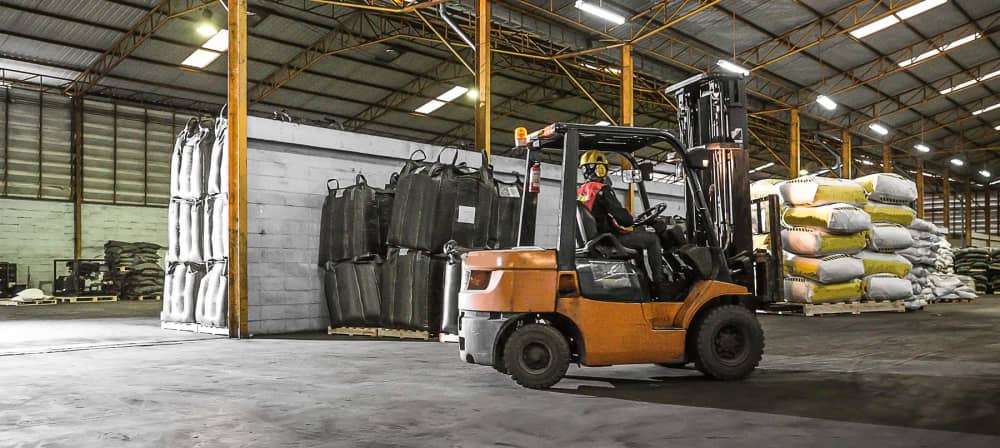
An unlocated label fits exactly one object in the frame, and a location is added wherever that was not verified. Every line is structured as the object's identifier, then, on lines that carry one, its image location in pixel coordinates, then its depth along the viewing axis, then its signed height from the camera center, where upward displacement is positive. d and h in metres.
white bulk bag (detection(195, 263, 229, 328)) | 9.59 -0.65
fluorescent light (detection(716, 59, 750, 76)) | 17.94 +4.38
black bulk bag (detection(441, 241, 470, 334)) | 8.66 -0.49
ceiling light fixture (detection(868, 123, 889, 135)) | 26.69 +4.16
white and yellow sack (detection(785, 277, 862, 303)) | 12.23 -0.74
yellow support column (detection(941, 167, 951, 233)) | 32.97 +2.29
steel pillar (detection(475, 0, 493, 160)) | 12.61 +3.03
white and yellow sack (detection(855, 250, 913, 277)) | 12.56 -0.30
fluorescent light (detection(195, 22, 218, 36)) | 18.75 +5.51
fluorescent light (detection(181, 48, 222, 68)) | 20.20 +5.16
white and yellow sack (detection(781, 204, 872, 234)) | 11.47 +0.43
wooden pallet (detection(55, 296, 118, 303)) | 18.98 -1.29
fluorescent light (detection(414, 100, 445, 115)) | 24.89 +4.67
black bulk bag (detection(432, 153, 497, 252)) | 9.06 +0.46
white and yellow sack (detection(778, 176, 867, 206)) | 11.62 +0.85
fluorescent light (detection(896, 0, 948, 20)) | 18.56 +5.90
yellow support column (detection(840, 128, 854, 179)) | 26.88 +3.47
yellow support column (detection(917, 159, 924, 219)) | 32.91 +2.82
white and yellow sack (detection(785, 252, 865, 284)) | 11.95 -0.36
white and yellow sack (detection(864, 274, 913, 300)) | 12.68 -0.71
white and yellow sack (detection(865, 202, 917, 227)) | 12.62 +0.55
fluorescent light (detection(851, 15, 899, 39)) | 19.31 +5.69
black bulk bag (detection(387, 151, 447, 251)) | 9.01 +0.47
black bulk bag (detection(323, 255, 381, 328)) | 9.50 -0.58
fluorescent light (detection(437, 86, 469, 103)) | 24.17 +4.97
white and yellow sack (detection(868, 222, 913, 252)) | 12.42 +0.14
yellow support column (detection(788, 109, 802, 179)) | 22.77 +3.21
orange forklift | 5.41 -0.35
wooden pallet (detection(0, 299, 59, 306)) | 17.89 -1.29
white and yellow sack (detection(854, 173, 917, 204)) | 12.52 +0.97
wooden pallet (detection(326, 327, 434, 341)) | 9.12 -1.06
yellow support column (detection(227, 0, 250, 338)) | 9.20 +0.48
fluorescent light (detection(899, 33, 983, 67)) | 21.10 +5.55
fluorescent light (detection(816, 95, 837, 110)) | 22.67 +4.34
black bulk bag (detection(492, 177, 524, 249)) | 9.41 +0.42
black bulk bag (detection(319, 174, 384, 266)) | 9.59 +0.30
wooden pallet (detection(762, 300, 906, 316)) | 12.40 -1.05
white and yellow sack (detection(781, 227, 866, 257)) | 11.66 +0.05
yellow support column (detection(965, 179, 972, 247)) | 32.74 +1.59
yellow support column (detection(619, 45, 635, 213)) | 16.11 +3.32
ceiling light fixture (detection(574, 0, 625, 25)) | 15.58 +4.93
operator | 5.59 +0.23
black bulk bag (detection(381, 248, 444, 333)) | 9.03 -0.50
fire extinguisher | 5.90 +0.54
